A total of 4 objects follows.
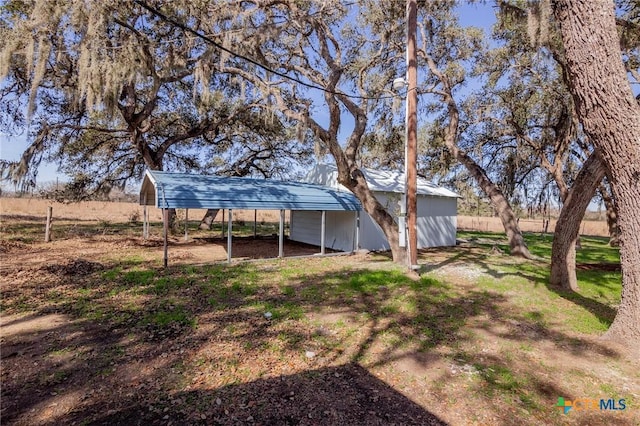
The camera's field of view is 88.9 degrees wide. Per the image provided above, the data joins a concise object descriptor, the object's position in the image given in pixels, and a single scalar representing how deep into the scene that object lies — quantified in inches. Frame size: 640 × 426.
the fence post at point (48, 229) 460.8
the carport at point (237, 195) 358.0
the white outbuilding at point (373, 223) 503.8
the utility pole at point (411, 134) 290.7
